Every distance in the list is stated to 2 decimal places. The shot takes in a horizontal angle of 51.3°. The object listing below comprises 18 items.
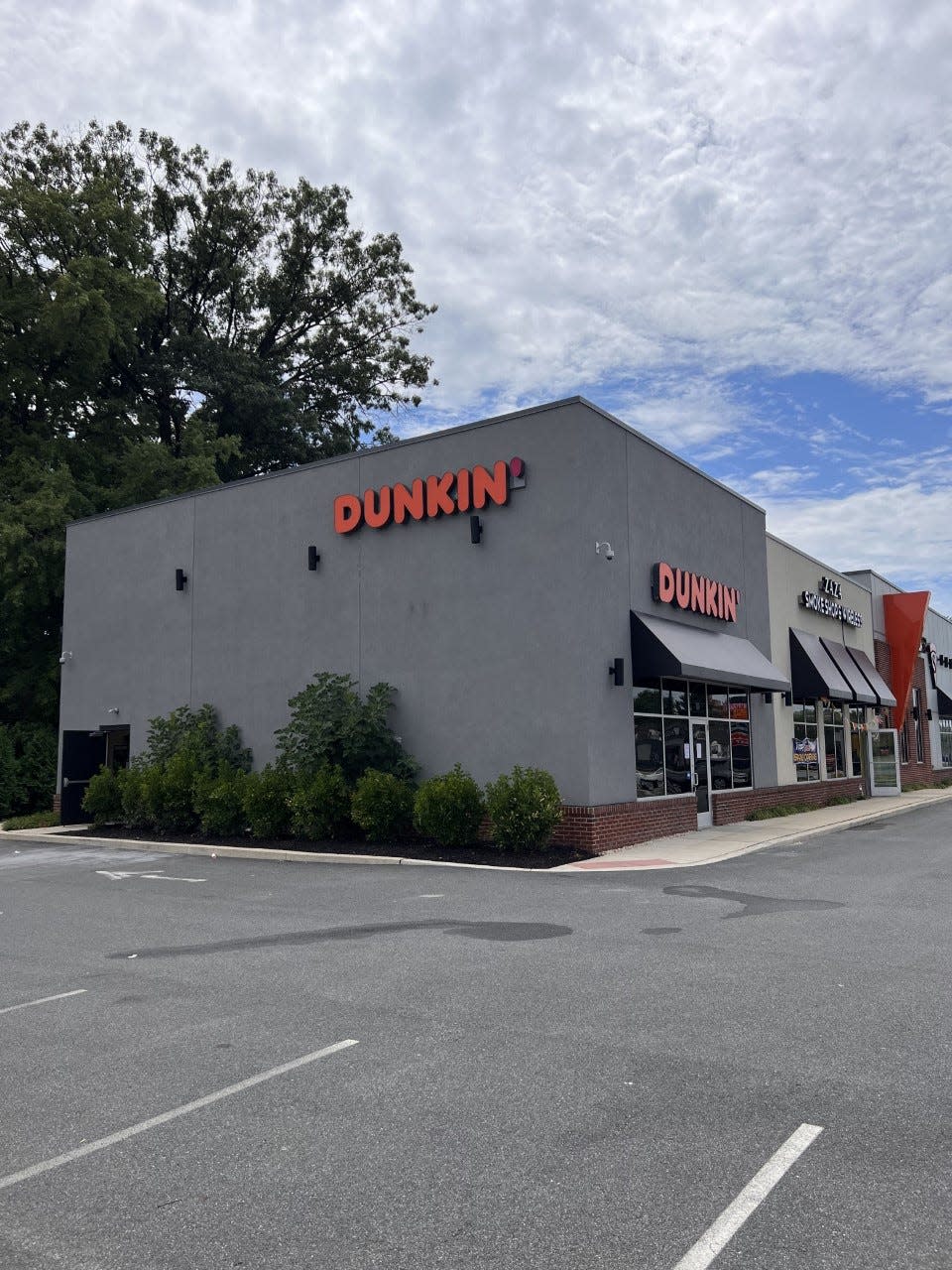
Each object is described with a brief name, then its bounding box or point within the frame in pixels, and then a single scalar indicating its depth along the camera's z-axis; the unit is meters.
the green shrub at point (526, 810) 16.81
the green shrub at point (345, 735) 19.47
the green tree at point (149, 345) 31.19
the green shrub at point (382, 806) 18.34
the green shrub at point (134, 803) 22.34
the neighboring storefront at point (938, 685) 44.78
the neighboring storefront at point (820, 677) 27.87
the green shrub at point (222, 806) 20.59
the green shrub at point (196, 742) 22.34
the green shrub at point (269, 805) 19.88
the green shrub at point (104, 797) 23.53
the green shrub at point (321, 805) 19.02
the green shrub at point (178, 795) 21.50
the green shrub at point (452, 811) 17.55
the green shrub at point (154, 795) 21.66
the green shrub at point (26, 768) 27.86
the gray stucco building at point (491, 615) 18.25
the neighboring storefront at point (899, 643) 38.25
